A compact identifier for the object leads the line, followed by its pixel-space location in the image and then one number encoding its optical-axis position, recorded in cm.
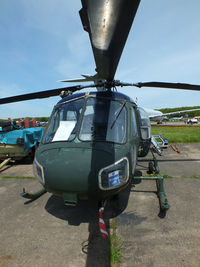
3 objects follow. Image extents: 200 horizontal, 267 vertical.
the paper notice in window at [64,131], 319
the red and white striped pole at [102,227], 231
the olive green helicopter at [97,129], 114
